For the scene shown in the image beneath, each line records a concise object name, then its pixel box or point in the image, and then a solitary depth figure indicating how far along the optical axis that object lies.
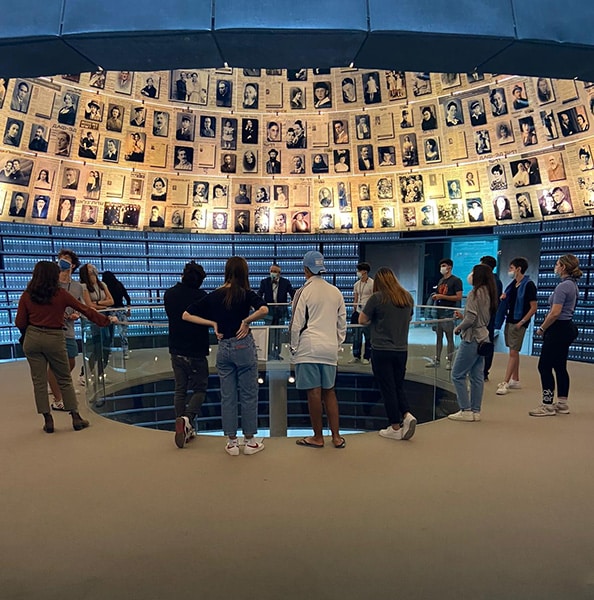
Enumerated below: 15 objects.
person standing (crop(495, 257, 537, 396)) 5.25
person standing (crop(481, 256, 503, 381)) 4.96
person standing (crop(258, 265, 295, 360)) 8.30
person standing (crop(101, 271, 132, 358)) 5.88
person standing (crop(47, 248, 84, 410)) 4.99
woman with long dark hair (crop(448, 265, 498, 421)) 4.24
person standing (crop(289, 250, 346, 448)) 3.58
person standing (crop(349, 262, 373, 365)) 6.98
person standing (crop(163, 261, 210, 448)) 3.79
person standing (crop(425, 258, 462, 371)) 5.64
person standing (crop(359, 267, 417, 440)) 3.82
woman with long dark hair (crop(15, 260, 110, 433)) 3.88
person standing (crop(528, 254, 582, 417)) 4.24
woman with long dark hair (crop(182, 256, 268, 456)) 3.50
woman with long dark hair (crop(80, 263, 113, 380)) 5.35
